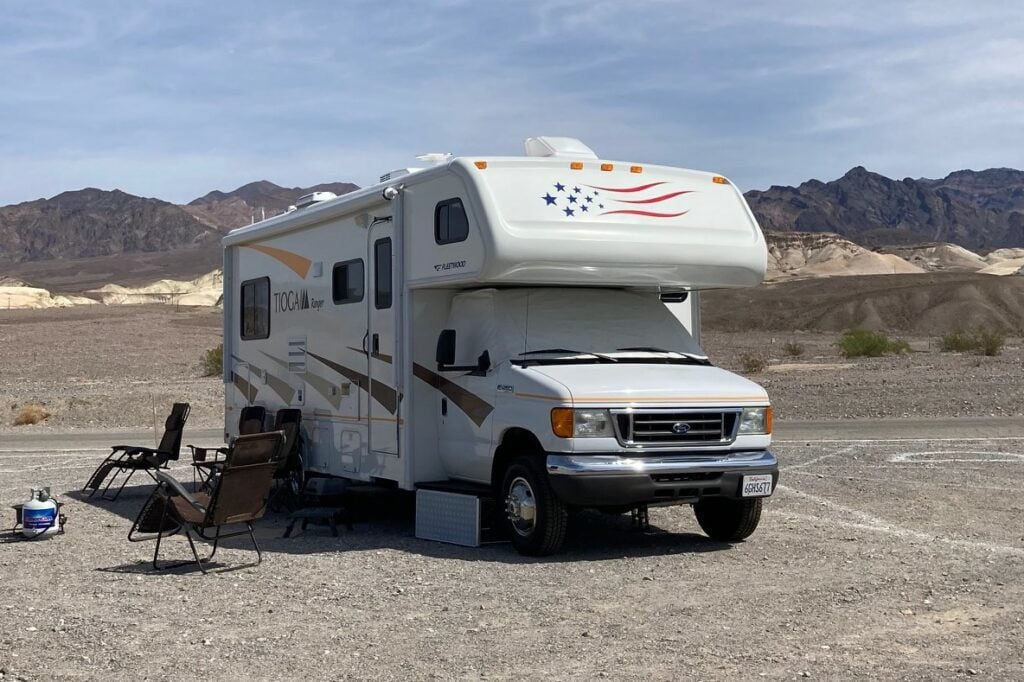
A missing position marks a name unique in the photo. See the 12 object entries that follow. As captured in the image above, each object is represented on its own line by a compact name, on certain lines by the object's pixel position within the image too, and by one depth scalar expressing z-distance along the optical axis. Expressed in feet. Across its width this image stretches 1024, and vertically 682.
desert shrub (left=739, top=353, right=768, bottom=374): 119.03
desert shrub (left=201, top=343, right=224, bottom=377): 125.70
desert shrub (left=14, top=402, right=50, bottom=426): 83.46
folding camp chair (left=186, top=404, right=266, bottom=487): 46.27
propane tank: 36.73
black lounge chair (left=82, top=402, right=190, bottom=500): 46.75
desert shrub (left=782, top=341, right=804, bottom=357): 151.23
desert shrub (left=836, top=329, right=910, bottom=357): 144.36
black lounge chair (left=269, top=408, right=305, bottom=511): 43.57
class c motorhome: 32.58
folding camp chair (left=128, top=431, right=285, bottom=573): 32.58
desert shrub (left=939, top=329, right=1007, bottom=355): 136.15
